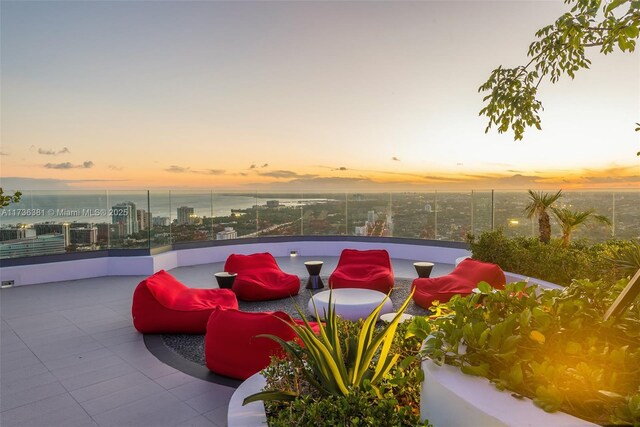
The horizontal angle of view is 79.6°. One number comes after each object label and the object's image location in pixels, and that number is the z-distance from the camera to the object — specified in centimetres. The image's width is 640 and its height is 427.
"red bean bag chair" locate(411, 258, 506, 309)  566
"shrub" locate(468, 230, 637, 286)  544
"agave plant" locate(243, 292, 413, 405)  188
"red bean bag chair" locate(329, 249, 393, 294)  632
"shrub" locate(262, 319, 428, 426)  163
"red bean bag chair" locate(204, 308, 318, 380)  341
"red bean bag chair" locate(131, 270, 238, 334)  471
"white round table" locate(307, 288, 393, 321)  494
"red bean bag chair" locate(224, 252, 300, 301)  630
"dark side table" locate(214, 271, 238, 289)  633
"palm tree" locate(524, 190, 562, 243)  716
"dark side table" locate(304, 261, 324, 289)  709
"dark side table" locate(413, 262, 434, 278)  716
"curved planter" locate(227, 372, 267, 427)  189
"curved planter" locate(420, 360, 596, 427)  121
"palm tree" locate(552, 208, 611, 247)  690
